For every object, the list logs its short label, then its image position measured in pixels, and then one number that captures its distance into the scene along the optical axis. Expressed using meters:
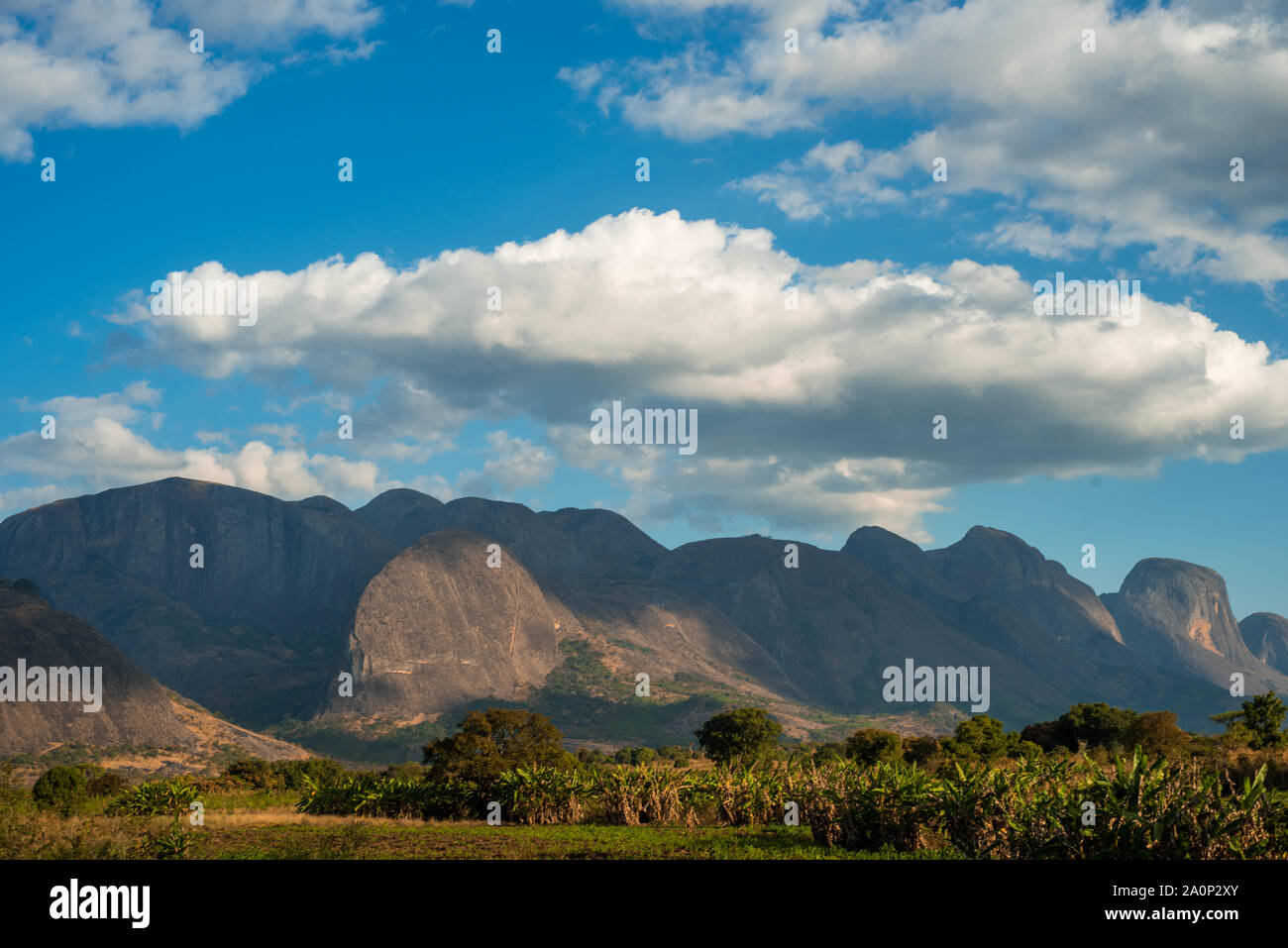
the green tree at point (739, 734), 112.12
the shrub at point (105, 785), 72.81
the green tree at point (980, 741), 77.25
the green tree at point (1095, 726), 90.81
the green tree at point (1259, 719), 71.28
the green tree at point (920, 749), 83.72
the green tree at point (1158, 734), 69.75
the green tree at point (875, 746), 82.44
